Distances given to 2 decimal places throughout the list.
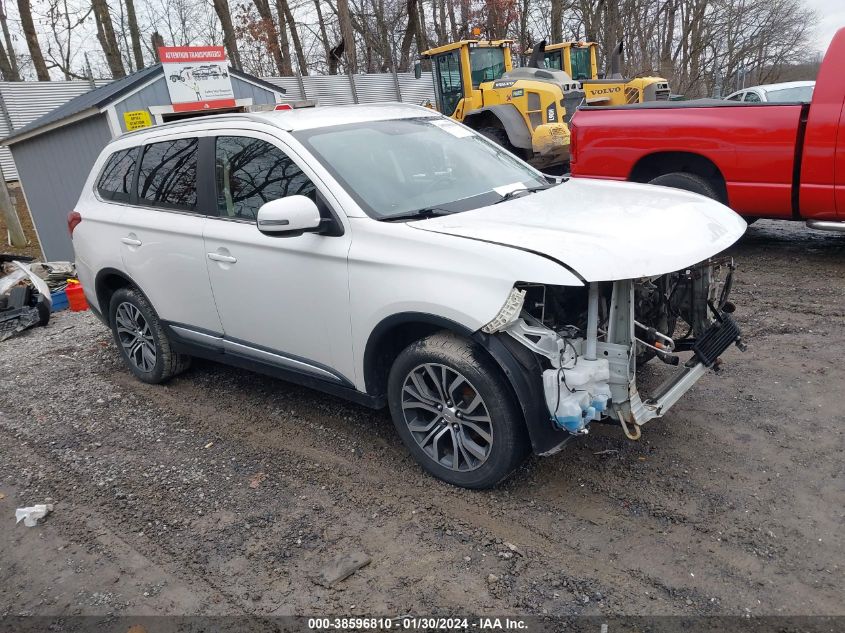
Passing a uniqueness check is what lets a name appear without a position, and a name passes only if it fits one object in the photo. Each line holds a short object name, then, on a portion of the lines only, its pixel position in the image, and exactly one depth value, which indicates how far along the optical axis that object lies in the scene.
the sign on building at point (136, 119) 10.03
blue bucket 8.28
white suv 2.99
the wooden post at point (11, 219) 13.95
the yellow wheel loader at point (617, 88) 13.37
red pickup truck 6.00
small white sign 11.00
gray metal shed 10.34
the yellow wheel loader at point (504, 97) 12.11
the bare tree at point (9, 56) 23.25
